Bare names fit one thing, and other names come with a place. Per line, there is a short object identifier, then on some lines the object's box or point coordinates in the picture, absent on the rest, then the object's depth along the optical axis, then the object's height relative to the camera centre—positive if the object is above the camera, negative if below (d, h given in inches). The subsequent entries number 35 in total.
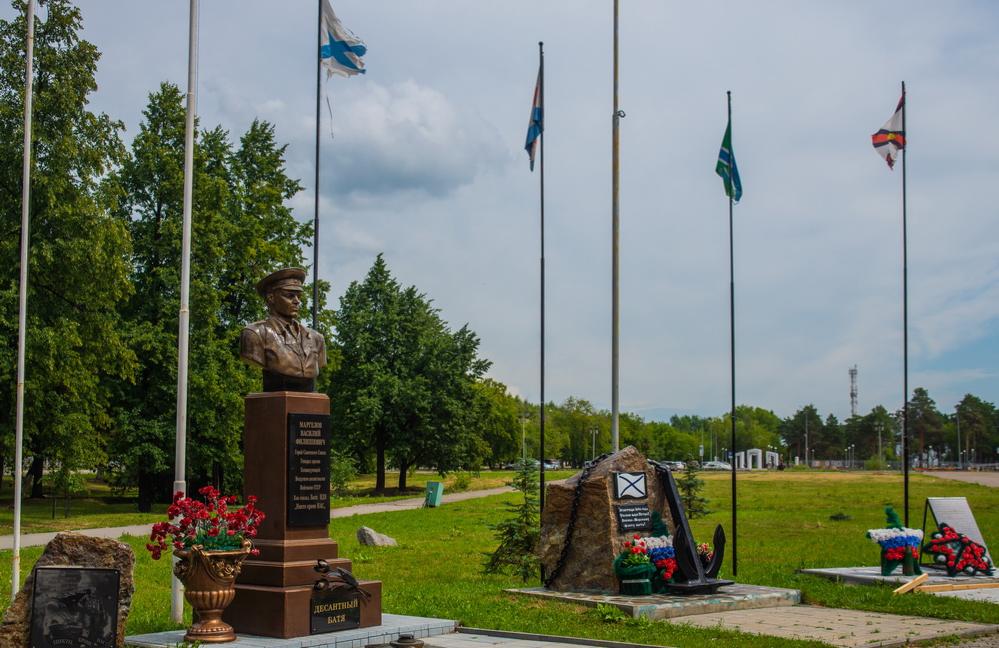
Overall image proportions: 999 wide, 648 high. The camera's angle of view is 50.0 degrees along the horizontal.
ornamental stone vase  421.1 -68.9
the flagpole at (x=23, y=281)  576.1 +69.7
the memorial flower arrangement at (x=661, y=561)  568.7 -77.4
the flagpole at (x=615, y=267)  714.2 +101.0
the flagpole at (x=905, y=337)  778.2 +59.3
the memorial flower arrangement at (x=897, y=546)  646.5 -77.6
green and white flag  746.2 +172.9
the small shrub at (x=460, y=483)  2058.3 -133.6
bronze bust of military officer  475.2 +31.2
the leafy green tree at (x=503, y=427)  3103.6 -42.7
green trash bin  1584.6 -120.0
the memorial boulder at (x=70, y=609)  373.1 -69.9
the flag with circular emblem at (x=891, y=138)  810.2 +211.7
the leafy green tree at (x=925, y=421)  6151.6 -18.3
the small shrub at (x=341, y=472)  1702.8 -95.6
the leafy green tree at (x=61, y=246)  1100.5 +171.0
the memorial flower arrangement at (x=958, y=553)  667.4 -84.6
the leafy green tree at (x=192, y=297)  1332.4 +149.1
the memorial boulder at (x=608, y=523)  581.3 -60.0
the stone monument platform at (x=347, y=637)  423.8 -92.8
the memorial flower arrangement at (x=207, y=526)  424.2 -45.9
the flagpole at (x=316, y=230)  560.7 +98.3
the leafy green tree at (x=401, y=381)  1907.0 +57.1
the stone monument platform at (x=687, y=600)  522.3 -95.1
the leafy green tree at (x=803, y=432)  7101.4 -101.4
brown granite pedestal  442.0 -58.3
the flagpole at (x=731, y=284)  708.0 +88.3
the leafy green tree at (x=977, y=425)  6195.9 -42.0
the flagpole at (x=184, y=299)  504.4 +56.0
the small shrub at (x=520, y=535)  701.9 -79.1
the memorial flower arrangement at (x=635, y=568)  562.6 -80.7
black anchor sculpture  563.5 -80.1
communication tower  7022.6 +179.5
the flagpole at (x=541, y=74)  714.4 +226.9
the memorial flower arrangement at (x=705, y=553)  601.6 -77.8
